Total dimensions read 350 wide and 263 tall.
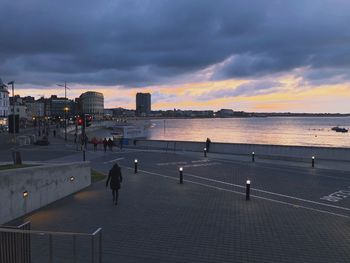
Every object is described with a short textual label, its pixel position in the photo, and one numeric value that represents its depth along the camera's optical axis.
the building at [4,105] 101.24
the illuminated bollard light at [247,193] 15.12
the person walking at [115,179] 14.16
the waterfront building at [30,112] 192.80
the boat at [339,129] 157.90
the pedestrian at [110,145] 37.69
